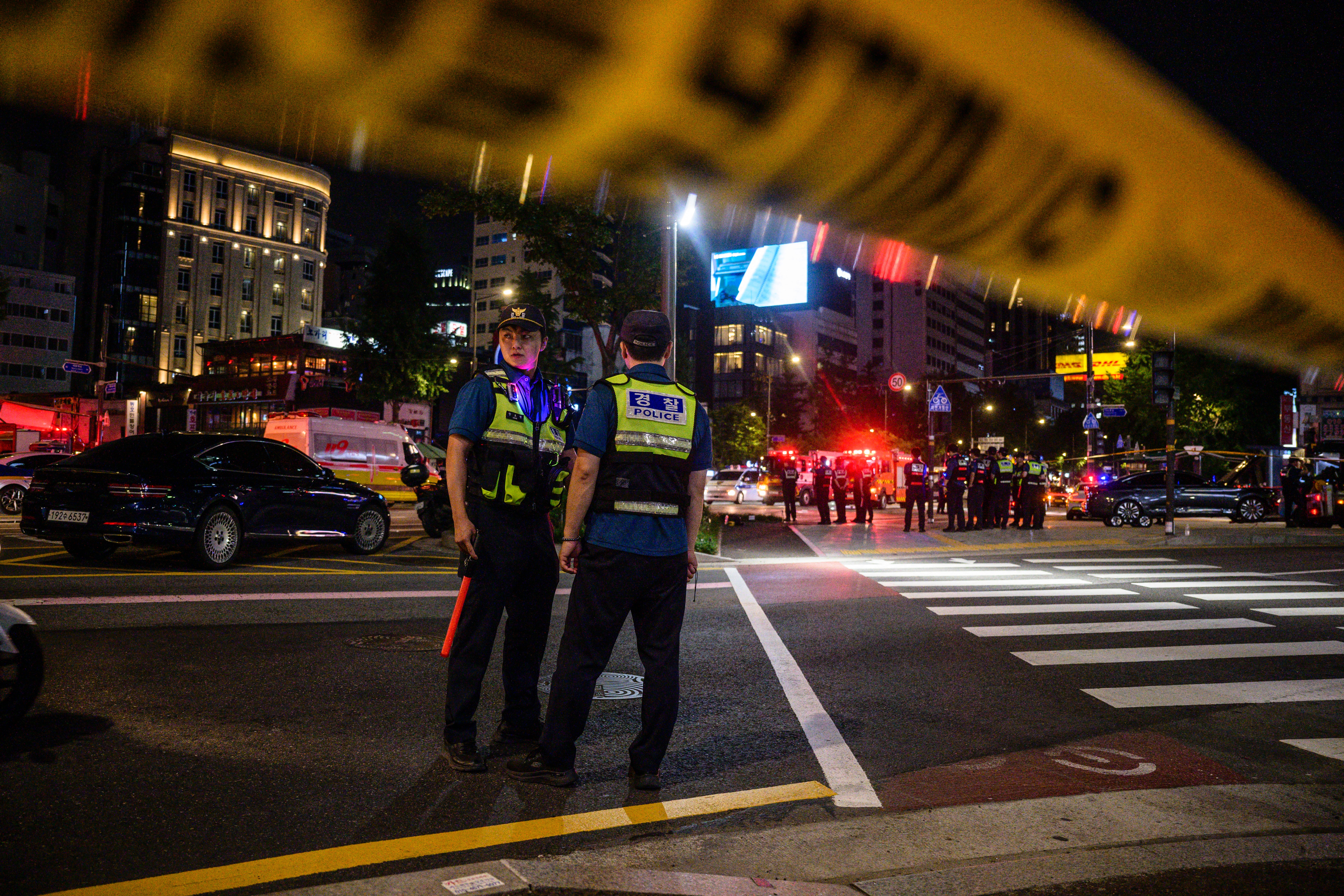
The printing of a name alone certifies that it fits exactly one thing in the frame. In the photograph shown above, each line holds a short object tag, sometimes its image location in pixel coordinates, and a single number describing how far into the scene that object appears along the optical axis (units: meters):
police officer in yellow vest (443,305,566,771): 4.05
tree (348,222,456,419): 44.69
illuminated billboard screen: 32.12
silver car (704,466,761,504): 41.81
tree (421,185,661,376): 17.77
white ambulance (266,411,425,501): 21.45
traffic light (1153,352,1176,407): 18.95
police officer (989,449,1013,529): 21.25
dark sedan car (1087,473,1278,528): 26.98
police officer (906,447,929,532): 21.08
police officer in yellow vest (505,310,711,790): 3.76
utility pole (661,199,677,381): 14.13
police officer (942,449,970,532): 20.48
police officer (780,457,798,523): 23.06
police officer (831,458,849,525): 23.73
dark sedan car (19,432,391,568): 10.10
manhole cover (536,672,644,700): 5.47
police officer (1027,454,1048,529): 22.22
